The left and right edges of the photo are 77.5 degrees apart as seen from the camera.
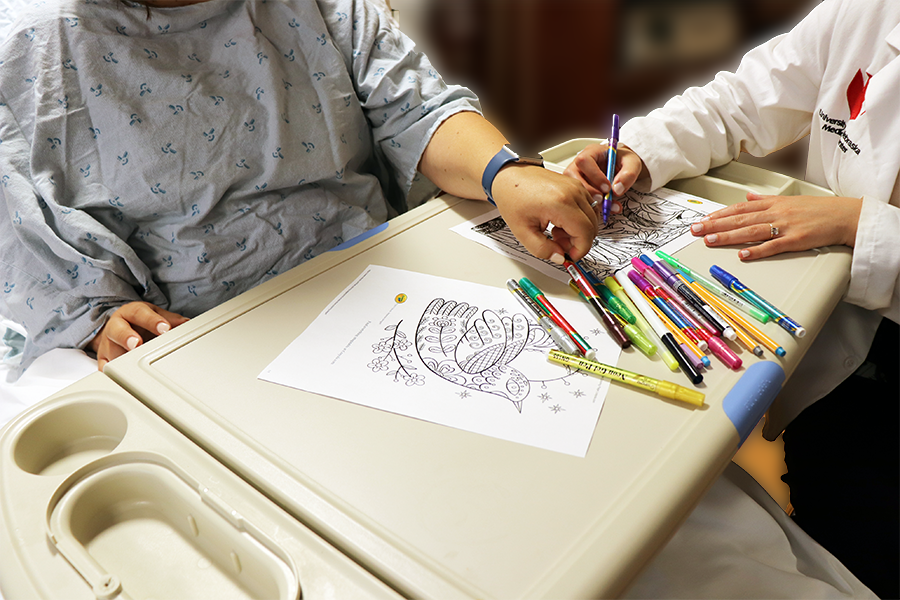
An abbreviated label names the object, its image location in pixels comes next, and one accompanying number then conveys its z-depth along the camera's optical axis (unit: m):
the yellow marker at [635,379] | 0.47
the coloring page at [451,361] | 0.47
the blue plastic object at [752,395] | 0.46
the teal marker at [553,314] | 0.53
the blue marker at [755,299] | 0.54
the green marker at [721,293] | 0.56
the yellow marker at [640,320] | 0.51
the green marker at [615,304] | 0.57
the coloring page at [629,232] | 0.68
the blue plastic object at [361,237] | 0.73
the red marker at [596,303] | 0.54
